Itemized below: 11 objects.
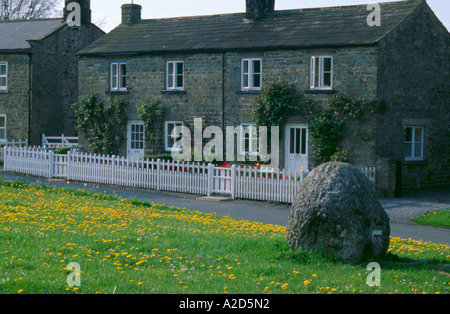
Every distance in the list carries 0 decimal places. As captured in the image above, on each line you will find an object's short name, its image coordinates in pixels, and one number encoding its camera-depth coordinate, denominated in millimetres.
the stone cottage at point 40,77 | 35625
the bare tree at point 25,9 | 56219
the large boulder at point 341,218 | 9484
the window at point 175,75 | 29062
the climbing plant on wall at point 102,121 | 30500
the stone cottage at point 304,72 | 24000
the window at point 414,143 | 25672
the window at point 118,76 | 30859
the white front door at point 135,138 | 30172
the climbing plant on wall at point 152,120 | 29234
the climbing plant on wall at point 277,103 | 25547
